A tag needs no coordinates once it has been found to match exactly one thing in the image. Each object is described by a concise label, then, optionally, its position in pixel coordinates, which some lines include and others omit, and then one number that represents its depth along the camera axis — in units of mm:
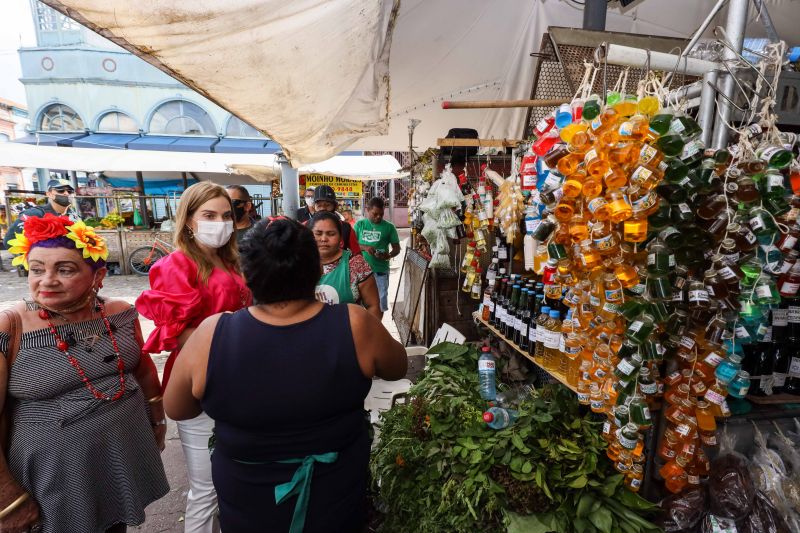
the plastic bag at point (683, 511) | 1724
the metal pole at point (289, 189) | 6500
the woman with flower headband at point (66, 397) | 1476
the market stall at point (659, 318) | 1374
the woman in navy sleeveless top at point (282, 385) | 1189
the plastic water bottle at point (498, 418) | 2104
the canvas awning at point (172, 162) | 9461
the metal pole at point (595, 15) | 2773
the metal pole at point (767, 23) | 1756
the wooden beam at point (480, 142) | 3145
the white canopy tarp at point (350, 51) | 1506
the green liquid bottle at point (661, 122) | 1333
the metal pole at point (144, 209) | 10391
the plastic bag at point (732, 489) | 1713
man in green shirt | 5176
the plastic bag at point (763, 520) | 1667
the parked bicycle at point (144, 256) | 9602
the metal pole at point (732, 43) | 1453
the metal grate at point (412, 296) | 4250
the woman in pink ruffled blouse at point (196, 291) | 1850
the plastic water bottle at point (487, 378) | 2416
